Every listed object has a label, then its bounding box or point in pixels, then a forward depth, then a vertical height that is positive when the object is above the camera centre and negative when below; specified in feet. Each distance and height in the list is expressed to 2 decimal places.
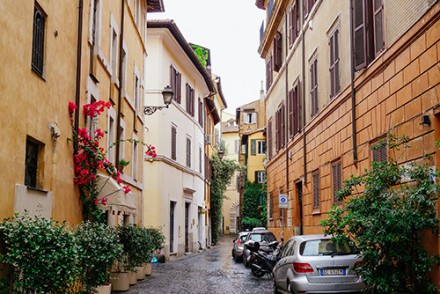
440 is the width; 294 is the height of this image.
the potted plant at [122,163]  60.39 +5.30
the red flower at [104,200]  47.43 +1.17
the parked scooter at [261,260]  61.31 -4.76
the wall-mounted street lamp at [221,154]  163.69 +17.03
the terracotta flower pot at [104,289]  40.95 -5.16
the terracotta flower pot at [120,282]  50.55 -5.69
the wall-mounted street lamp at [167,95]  72.23 +14.67
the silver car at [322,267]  37.10 -3.32
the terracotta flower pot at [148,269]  64.70 -5.88
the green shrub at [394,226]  30.09 -0.55
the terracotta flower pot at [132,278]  54.95 -5.90
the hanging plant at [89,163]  44.14 +4.02
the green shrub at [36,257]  27.99 -1.98
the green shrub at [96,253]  36.99 -2.47
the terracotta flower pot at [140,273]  60.03 -5.84
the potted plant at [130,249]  54.19 -3.09
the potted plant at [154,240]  61.46 -2.72
